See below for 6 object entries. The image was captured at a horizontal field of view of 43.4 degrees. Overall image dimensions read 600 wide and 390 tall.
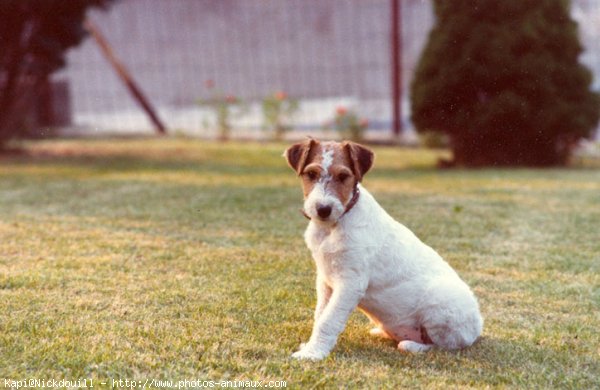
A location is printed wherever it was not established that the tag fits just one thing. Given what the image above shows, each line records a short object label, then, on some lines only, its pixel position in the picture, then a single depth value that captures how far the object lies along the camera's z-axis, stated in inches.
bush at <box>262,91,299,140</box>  573.3
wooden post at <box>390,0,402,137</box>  547.6
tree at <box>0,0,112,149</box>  421.1
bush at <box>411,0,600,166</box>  422.9
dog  146.7
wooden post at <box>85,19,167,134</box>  600.4
